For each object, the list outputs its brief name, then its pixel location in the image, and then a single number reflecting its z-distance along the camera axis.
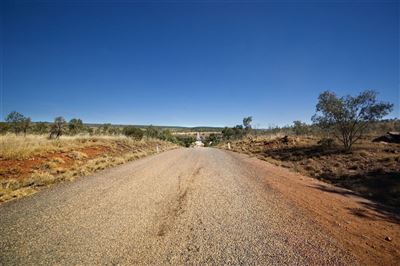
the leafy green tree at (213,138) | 103.91
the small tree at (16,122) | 30.41
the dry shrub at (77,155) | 14.28
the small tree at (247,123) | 68.38
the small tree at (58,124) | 31.44
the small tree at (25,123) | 31.28
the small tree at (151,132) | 57.38
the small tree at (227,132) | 77.69
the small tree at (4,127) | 30.33
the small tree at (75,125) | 39.37
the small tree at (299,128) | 50.08
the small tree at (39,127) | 35.35
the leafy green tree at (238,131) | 67.75
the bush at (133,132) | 39.06
